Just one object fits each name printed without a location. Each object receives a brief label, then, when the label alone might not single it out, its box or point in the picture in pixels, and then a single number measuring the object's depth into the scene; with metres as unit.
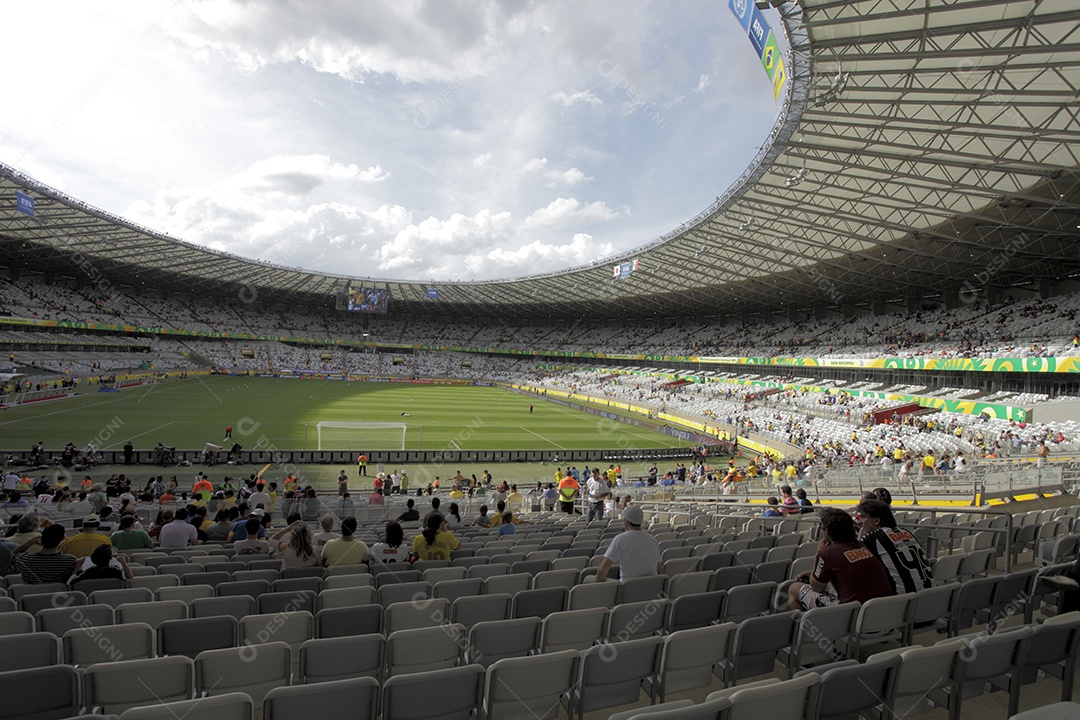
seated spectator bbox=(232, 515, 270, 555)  8.80
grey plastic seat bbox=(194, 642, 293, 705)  3.41
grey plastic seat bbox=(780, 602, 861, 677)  4.17
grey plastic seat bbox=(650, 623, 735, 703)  3.75
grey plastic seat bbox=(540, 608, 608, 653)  4.34
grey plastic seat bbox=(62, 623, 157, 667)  3.91
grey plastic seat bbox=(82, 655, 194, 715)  3.08
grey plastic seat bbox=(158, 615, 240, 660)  4.14
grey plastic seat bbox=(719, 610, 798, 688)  4.02
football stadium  3.71
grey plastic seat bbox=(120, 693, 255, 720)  2.30
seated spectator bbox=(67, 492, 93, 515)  13.81
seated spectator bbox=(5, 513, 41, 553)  7.57
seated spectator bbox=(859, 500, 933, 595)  4.89
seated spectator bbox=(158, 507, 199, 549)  9.82
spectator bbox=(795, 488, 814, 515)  11.94
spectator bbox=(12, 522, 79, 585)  6.05
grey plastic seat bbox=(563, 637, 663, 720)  3.51
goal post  32.09
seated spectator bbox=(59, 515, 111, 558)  6.73
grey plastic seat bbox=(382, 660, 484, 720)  2.96
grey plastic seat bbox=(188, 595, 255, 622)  4.83
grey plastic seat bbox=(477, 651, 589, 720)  3.20
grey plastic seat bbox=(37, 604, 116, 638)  4.53
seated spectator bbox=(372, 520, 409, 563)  7.57
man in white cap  5.95
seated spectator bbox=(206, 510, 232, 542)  11.05
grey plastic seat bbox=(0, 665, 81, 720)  2.97
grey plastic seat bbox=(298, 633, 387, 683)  3.66
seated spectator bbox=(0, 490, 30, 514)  14.07
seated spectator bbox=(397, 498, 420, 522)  12.98
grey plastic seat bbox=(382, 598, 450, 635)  4.84
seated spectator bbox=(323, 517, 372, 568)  7.14
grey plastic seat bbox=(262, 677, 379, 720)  2.66
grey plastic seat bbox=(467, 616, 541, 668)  4.05
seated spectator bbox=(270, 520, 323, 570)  7.21
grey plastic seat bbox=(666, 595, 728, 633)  4.91
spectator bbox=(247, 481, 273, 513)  14.82
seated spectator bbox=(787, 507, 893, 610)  4.55
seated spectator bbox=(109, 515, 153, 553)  8.60
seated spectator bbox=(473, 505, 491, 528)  12.79
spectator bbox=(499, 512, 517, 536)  11.03
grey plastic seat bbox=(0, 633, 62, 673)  3.63
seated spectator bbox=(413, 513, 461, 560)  7.79
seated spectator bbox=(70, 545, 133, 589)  5.96
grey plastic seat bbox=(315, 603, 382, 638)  4.62
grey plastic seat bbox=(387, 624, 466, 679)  3.91
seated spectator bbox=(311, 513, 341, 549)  9.12
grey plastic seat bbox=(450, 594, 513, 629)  4.96
